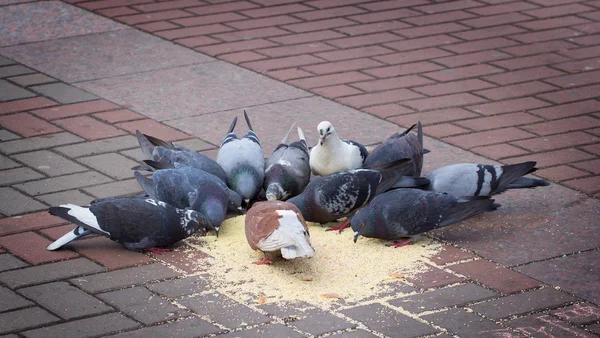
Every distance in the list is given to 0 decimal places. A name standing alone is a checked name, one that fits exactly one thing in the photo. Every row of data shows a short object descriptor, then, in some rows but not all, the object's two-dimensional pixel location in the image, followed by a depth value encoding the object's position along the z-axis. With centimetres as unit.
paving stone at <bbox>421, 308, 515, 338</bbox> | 612
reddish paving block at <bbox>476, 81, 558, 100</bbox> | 1040
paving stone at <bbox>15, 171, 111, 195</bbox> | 825
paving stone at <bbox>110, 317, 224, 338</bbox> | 608
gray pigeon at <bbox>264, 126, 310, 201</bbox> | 784
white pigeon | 791
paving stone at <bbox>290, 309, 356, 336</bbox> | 615
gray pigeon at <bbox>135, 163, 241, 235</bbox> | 740
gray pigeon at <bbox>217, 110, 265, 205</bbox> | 788
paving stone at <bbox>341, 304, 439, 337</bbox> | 612
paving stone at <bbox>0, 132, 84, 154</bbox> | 911
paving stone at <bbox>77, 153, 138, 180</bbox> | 858
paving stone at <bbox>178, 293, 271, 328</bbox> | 625
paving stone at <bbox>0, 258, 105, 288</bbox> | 677
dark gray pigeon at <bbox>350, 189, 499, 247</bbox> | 716
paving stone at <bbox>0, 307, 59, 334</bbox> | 617
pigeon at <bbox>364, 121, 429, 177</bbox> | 803
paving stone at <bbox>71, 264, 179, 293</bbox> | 670
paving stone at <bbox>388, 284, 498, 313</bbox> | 645
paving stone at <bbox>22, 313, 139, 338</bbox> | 609
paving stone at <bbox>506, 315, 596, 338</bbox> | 610
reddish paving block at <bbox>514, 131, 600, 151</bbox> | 914
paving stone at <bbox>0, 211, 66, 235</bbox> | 754
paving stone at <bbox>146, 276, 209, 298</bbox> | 661
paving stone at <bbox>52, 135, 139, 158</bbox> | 902
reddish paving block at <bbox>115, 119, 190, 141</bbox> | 933
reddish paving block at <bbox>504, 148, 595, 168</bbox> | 877
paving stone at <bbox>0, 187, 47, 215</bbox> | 787
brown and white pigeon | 673
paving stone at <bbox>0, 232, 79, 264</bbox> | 710
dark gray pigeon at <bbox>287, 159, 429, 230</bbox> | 750
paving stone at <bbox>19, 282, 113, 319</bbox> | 636
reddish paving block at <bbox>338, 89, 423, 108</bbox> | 1021
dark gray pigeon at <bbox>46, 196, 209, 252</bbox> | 709
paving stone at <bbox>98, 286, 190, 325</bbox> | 631
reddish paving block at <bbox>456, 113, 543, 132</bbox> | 960
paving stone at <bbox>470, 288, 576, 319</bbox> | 637
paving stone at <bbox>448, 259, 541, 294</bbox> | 670
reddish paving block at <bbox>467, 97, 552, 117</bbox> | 999
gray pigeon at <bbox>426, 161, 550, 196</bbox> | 771
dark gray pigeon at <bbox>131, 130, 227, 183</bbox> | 798
